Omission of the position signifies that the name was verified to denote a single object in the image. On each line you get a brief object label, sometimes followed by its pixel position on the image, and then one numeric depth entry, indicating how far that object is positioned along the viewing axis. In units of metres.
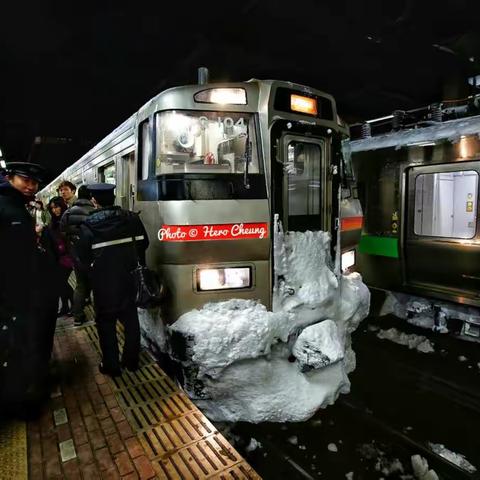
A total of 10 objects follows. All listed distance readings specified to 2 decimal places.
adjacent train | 5.52
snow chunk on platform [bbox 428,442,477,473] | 3.20
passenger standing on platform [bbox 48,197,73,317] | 4.49
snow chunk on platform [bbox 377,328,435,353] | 5.65
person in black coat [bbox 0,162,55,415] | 2.52
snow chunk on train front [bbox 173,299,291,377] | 3.11
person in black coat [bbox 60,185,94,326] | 4.35
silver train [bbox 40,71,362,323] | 3.25
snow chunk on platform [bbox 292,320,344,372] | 3.29
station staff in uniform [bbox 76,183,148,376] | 3.28
